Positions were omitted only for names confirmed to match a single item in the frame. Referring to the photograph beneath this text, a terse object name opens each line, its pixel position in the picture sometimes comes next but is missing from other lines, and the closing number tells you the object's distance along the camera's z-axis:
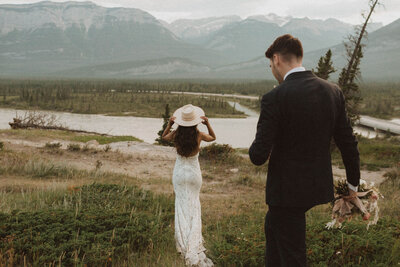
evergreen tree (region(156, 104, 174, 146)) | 26.52
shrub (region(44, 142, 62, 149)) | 18.72
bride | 5.07
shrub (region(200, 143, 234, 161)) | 18.28
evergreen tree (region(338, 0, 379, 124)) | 22.15
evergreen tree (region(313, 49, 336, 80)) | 24.90
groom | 3.09
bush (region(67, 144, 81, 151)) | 18.62
